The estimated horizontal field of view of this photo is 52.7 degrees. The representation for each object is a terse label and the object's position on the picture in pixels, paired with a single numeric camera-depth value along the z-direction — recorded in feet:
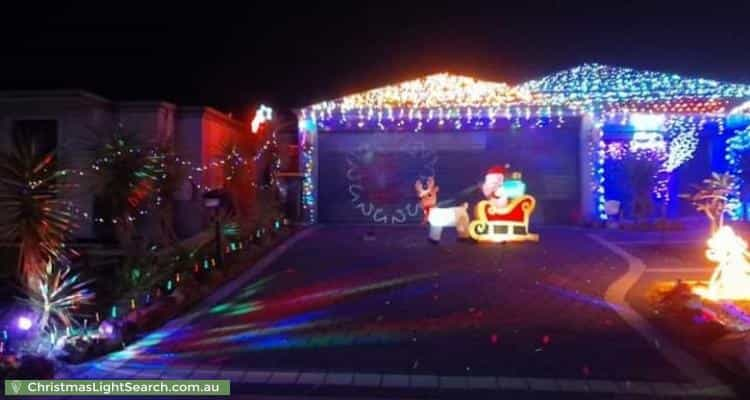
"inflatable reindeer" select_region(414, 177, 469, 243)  46.88
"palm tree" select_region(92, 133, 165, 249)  34.22
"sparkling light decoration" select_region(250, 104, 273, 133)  60.70
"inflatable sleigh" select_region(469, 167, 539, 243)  47.73
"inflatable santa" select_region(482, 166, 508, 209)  47.67
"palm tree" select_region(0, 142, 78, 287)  22.80
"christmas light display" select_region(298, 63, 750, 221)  56.59
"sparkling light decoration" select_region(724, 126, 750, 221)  57.52
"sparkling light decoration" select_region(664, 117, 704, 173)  59.31
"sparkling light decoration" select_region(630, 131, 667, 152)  59.47
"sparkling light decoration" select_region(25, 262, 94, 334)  23.16
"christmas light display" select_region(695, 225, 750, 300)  30.17
